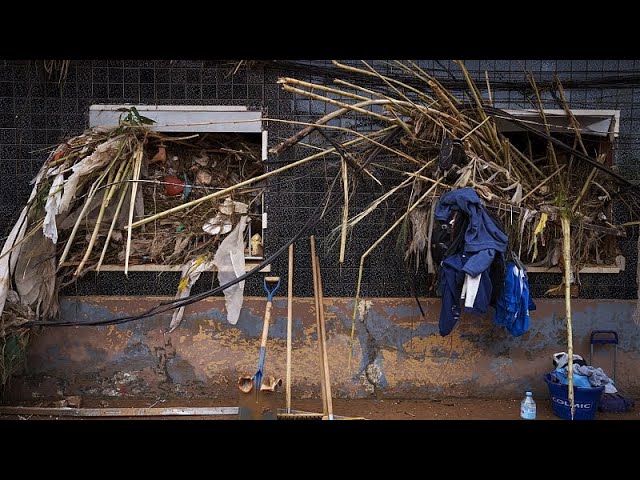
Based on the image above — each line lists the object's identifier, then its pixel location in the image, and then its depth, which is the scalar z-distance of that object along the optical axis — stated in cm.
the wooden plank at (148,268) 562
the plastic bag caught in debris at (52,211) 501
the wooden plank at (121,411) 523
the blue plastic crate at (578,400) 516
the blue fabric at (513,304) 489
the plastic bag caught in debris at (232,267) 544
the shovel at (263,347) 480
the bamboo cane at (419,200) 490
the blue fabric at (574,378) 520
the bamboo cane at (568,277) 475
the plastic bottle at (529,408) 530
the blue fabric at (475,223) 469
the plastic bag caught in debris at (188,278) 555
